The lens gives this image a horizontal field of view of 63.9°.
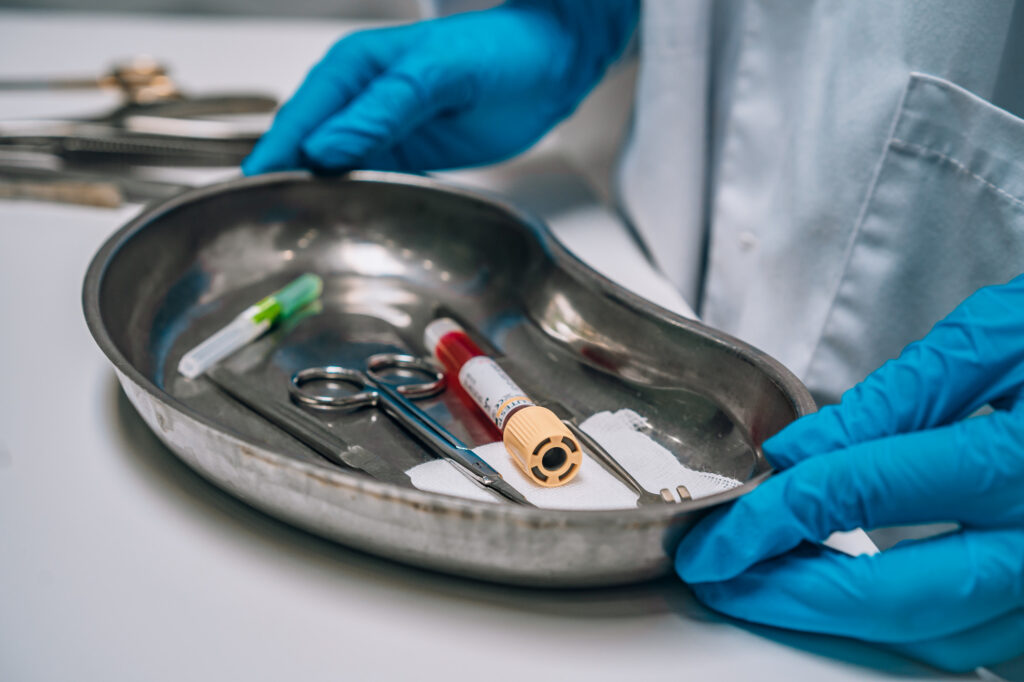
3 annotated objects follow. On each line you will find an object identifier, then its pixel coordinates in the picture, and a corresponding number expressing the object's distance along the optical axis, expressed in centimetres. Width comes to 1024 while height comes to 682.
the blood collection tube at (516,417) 43
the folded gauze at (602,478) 42
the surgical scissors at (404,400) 43
